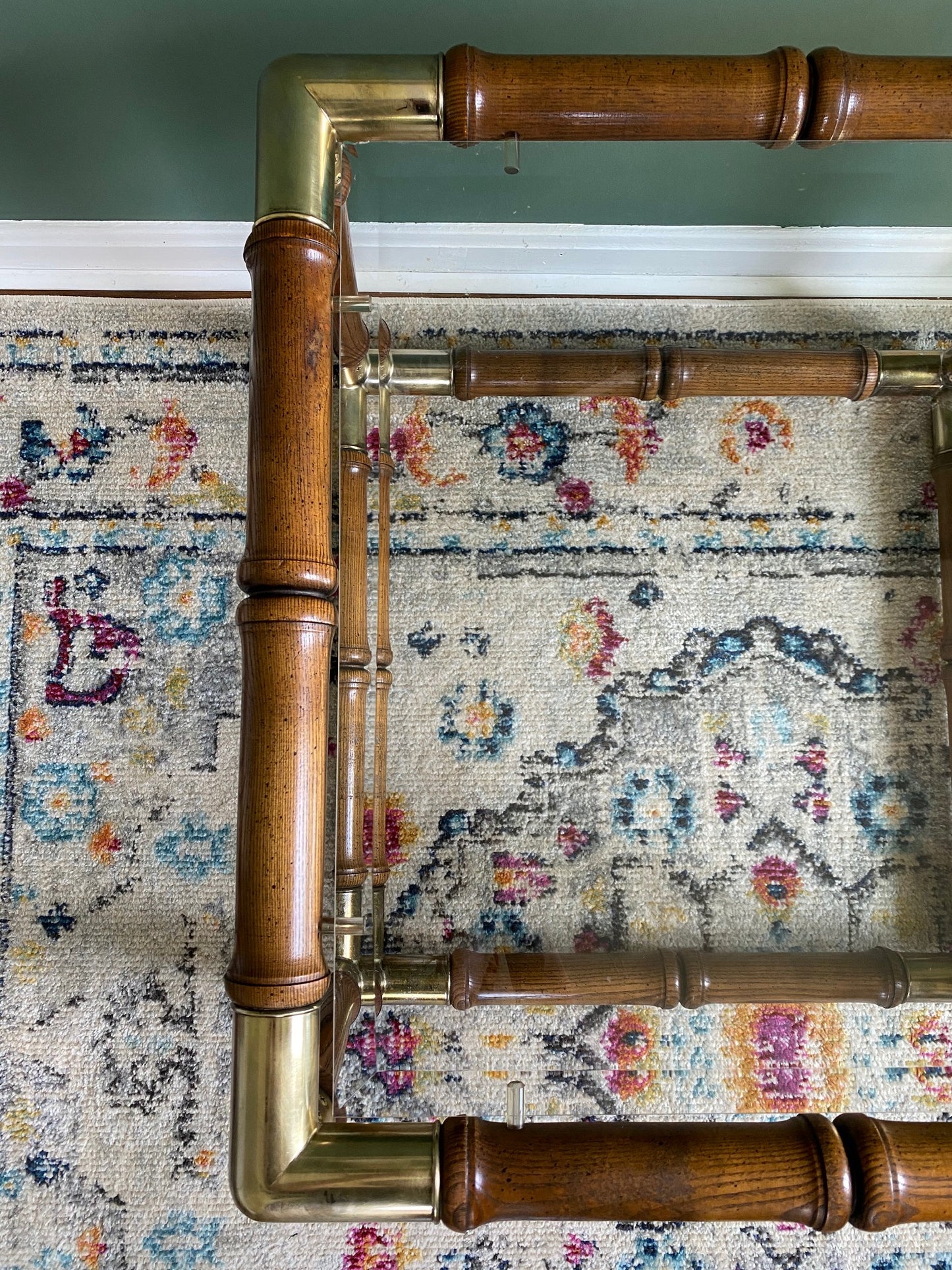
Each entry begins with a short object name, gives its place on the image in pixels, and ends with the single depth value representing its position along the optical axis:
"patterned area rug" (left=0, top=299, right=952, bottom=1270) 0.67
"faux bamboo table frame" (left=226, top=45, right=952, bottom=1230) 0.56
